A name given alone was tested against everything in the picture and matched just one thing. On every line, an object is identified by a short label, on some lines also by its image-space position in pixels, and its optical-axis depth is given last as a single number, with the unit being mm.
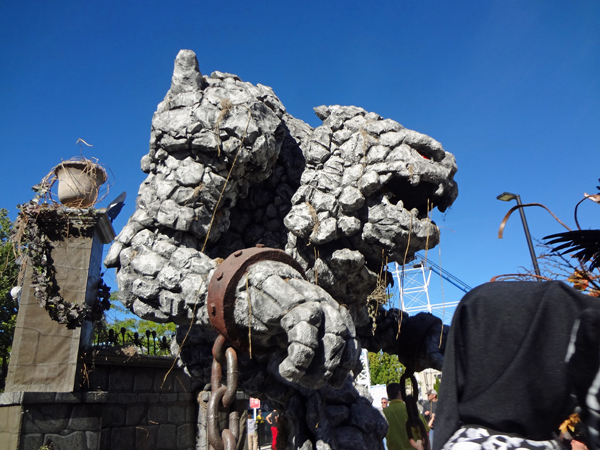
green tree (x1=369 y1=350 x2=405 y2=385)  15458
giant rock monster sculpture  2883
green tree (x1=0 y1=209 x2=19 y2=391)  12586
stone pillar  4258
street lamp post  6370
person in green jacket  4785
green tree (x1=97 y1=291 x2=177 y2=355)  17047
